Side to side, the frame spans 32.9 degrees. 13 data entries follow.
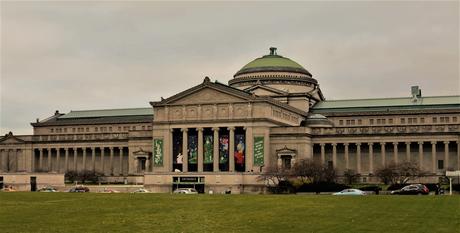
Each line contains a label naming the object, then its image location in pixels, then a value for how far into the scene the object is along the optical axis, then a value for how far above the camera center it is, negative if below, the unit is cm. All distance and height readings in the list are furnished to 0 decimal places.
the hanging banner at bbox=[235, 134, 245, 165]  15624 +532
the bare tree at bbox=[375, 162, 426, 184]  13750 +26
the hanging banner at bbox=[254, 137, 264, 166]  15475 +534
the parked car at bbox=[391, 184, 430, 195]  9844 -209
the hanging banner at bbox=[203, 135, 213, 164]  15938 +535
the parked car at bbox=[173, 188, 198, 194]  11596 -241
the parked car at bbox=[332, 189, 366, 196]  9381 -219
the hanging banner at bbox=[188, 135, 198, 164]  16075 +540
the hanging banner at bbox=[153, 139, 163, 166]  16375 +491
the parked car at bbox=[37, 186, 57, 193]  13620 -232
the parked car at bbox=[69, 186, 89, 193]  12365 -223
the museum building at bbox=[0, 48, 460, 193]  15400 +769
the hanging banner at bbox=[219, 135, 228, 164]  15825 +529
